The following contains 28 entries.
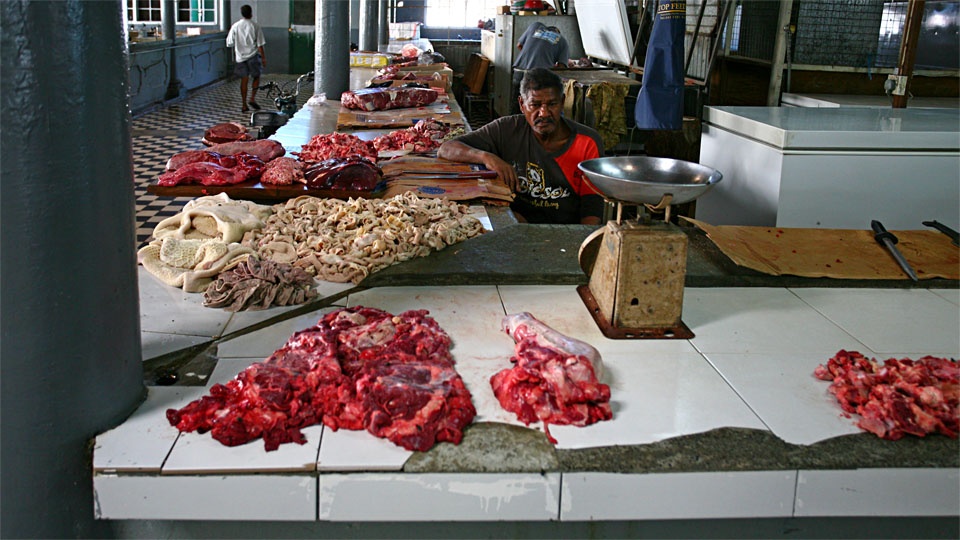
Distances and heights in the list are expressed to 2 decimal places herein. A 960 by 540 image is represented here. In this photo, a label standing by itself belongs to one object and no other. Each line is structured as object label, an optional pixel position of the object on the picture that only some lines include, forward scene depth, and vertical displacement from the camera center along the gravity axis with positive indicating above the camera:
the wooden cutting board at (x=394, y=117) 6.32 -0.40
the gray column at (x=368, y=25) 12.88 +0.74
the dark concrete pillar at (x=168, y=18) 13.73 +0.71
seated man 4.35 -0.49
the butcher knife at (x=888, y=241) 3.11 -0.61
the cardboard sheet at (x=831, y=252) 3.05 -0.66
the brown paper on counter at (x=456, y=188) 3.95 -0.61
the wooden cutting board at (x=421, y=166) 4.42 -0.55
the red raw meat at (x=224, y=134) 5.36 -0.51
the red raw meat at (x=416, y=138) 5.28 -0.48
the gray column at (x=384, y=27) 17.42 +0.95
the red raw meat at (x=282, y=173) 3.98 -0.56
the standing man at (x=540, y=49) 10.34 +0.36
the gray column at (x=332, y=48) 7.99 +0.19
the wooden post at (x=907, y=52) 4.11 +0.23
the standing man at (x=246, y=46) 13.16 +0.27
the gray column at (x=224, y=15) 18.72 +1.10
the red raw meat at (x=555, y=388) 1.95 -0.80
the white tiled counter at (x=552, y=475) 1.75 -0.91
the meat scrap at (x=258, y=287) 2.64 -0.77
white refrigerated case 3.60 -0.38
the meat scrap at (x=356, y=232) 2.96 -0.68
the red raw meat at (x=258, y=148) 4.56 -0.51
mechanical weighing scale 2.25 -0.52
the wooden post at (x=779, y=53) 6.46 +0.30
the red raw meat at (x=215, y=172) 3.93 -0.57
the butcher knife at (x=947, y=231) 3.24 -0.57
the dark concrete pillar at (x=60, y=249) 1.62 -0.43
